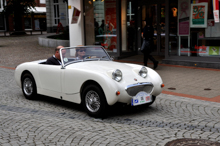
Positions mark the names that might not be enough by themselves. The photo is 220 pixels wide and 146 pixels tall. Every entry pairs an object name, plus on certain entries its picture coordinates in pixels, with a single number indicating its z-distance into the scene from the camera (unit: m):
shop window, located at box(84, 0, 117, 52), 15.17
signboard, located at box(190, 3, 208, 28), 11.66
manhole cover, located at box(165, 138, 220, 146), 4.41
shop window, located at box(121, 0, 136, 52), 15.12
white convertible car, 5.59
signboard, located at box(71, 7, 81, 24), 15.71
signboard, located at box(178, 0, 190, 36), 12.20
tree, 34.78
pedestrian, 11.48
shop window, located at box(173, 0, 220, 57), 11.55
